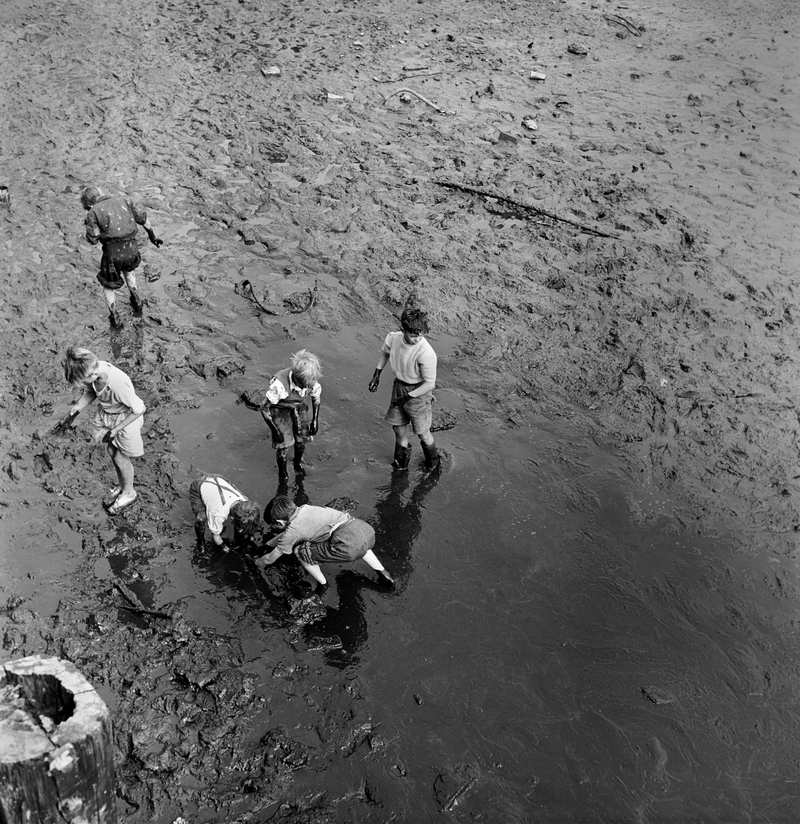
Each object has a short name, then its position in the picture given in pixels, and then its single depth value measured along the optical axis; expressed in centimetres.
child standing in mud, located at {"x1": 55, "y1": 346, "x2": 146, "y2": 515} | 607
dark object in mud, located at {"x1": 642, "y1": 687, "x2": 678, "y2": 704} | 570
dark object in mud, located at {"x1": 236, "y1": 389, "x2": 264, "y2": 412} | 756
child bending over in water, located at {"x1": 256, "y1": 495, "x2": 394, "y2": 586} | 591
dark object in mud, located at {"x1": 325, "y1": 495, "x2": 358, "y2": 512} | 725
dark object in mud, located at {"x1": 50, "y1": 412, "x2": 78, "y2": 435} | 638
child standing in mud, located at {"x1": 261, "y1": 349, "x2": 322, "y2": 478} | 649
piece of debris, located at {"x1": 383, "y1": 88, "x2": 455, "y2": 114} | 1327
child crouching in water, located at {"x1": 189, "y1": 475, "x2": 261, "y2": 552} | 608
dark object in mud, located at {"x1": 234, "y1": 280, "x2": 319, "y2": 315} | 948
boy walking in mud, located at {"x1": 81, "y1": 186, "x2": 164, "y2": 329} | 830
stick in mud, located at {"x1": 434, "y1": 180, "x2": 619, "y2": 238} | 1082
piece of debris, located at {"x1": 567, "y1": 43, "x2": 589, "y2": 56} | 1519
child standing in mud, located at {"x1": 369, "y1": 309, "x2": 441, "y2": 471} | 660
